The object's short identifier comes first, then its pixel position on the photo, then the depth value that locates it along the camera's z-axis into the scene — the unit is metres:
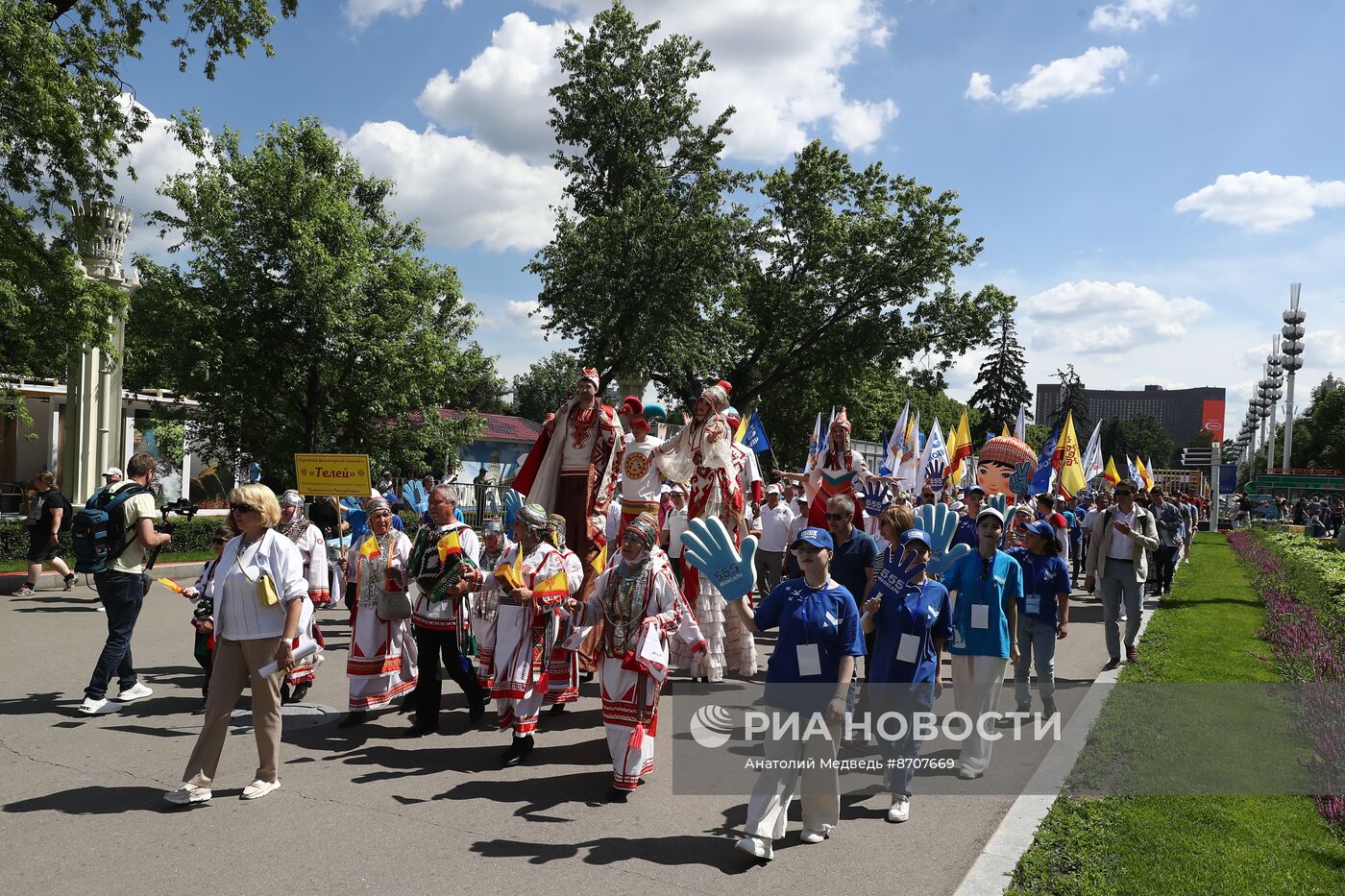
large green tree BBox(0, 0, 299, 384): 13.94
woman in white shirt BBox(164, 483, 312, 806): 5.23
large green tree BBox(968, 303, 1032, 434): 79.19
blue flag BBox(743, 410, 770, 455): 15.40
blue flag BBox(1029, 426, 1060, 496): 16.22
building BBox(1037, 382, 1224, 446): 188.15
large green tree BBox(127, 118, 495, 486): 19.91
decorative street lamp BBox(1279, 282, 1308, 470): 44.94
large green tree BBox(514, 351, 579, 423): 84.50
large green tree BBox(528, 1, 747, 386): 23.86
